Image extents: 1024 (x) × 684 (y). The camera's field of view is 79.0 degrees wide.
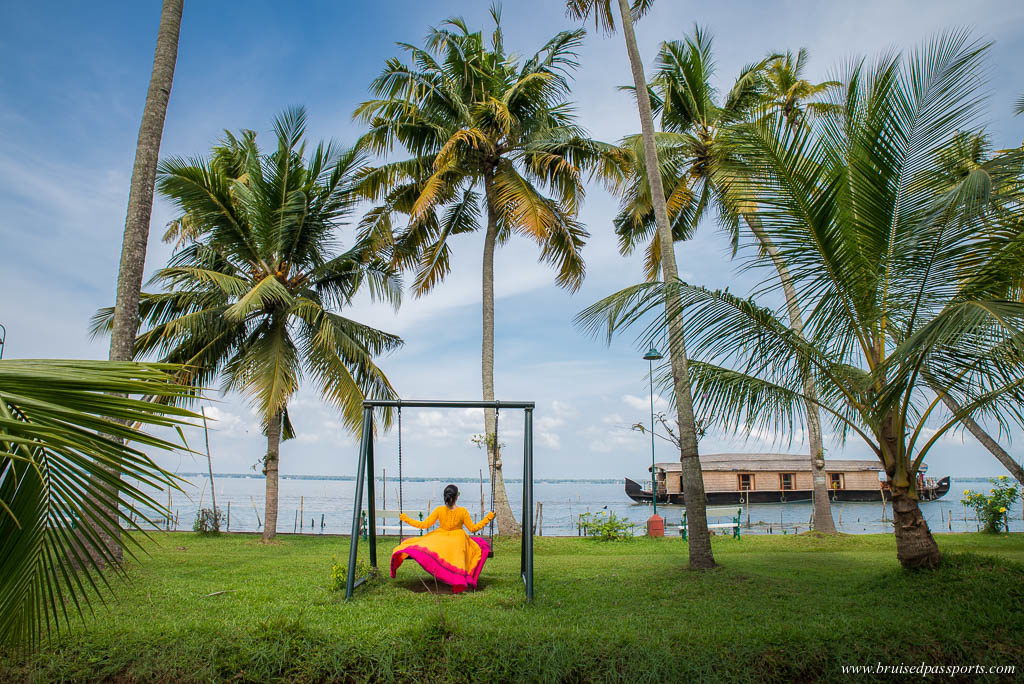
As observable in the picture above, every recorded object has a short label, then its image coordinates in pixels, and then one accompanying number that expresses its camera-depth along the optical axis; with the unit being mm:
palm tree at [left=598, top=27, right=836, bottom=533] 14297
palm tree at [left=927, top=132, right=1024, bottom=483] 5945
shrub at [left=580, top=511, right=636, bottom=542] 15016
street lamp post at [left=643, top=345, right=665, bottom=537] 15995
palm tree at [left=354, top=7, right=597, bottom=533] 14508
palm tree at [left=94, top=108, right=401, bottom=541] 13789
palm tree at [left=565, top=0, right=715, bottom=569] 8766
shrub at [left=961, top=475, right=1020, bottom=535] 14398
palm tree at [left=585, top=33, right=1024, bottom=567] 6176
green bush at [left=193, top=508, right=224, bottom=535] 16172
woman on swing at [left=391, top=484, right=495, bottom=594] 7328
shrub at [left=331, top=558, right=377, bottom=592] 7296
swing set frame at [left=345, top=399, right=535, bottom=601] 6773
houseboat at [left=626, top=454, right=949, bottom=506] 39406
